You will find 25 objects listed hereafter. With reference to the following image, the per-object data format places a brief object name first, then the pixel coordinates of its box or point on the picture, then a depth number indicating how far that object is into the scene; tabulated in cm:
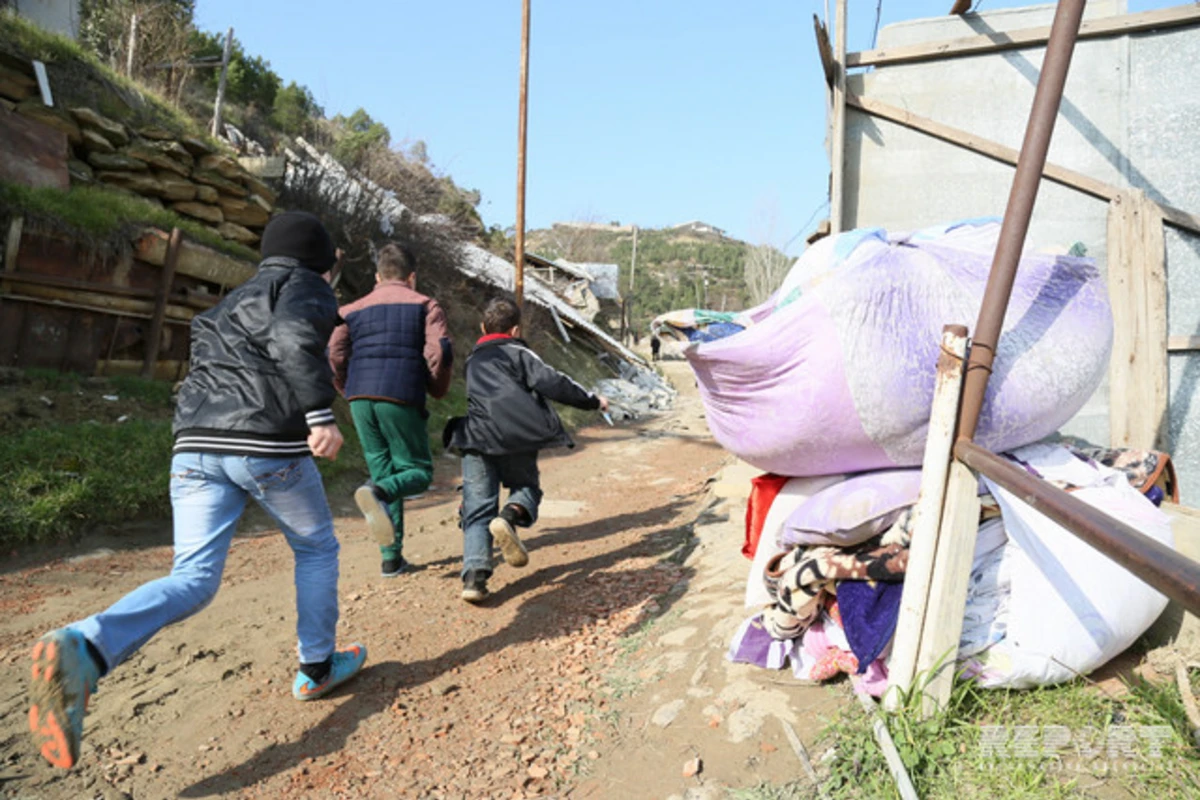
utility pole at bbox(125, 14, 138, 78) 1366
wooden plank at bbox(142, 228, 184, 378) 698
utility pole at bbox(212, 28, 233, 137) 1427
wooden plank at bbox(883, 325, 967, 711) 194
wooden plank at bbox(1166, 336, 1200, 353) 375
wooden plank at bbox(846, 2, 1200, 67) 390
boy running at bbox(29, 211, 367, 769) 240
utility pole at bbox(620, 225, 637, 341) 3058
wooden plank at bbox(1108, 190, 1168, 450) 379
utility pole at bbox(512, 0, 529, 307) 1023
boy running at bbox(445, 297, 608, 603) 376
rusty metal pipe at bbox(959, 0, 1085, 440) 182
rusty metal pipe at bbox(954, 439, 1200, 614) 96
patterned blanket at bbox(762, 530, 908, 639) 216
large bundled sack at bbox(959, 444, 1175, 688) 197
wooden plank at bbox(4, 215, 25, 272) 579
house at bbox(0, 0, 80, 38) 1355
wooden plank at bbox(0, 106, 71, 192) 669
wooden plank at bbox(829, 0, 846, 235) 455
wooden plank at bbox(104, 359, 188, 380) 672
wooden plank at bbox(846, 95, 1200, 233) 382
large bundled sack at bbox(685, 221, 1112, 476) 215
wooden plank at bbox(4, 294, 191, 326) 585
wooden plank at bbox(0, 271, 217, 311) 599
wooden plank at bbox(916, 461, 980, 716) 193
